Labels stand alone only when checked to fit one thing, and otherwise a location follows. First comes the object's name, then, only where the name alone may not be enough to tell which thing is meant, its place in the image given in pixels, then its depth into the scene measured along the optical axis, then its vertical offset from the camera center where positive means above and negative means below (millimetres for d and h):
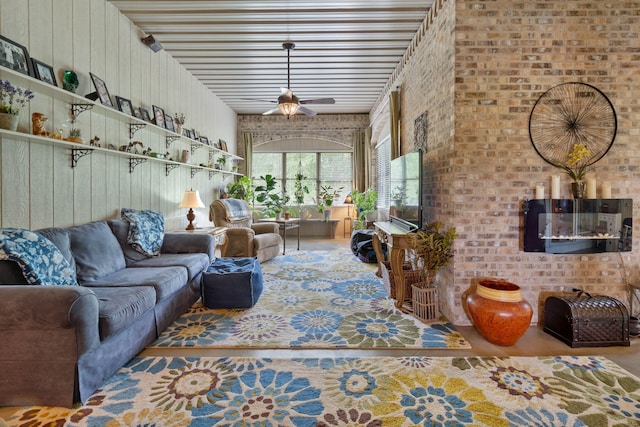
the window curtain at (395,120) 5078 +1374
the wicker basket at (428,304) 3010 -870
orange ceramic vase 2465 -786
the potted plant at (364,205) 7402 +82
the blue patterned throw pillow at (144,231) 3340 -237
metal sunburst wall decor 2896 +765
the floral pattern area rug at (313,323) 2576 -1023
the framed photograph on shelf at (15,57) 2260 +1076
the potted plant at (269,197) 7852 +271
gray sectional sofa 1760 -688
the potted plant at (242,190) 7359 +426
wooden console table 3236 -470
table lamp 4531 +100
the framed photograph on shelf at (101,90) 3188 +1168
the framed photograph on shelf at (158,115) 4273 +1222
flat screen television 3507 +247
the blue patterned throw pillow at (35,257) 2014 -313
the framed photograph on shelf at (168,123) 4512 +1188
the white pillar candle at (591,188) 2844 +181
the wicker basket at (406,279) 3467 -754
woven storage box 2506 -874
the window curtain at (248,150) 8188 +1453
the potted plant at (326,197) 8141 +288
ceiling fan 4598 +1513
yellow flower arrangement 2826 +400
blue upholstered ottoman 3213 -786
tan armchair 4902 -383
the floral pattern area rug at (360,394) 1713 -1078
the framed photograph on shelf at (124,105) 3570 +1134
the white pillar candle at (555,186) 2838 +197
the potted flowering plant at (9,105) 2207 +717
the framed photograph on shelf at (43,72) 2525 +1077
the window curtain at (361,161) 8133 +1184
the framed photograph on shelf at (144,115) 3957 +1139
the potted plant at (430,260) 2939 -461
